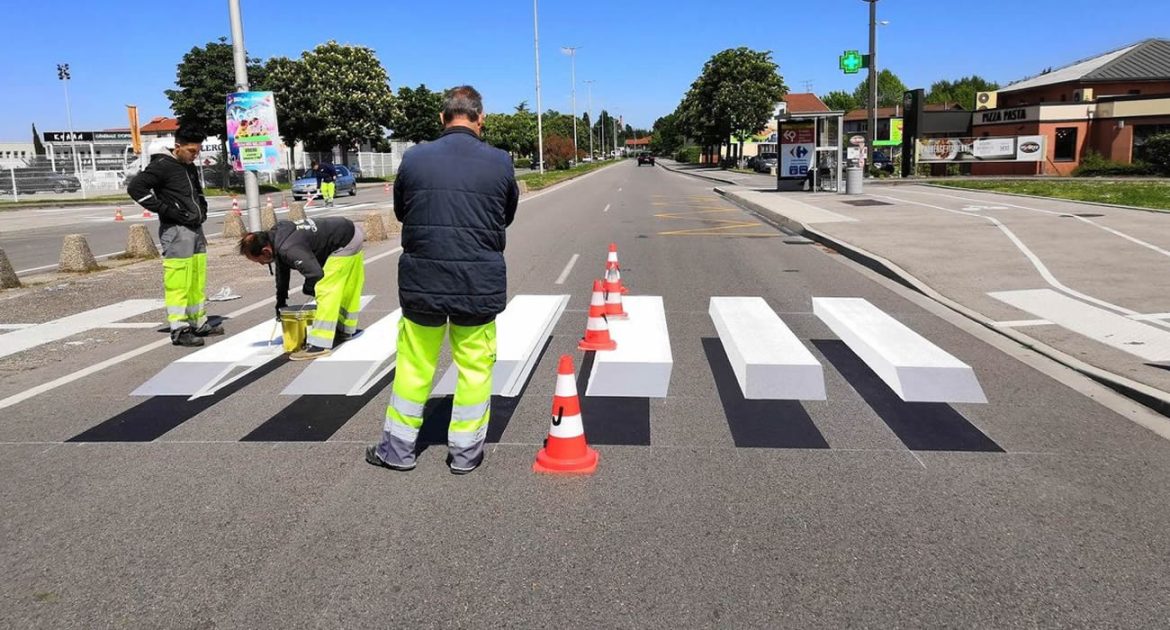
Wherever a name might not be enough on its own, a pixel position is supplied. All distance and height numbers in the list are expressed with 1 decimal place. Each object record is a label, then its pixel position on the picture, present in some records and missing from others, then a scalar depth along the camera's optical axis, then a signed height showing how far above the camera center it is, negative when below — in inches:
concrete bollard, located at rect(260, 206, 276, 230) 697.0 -30.0
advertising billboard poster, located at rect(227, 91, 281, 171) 494.3 +31.0
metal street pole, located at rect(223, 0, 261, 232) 503.5 +65.1
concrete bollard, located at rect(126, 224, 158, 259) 573.9 -37.9
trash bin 1119.6 -20.8
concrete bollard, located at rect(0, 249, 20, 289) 438.3 -44.2
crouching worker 261.1 -24.6
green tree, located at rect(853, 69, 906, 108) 5236.2 +492.5
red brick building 1625.2 +89.9
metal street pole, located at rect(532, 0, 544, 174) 2025.1 +322.9
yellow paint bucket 268.5 -45.4
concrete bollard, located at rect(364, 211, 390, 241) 669.9 -38.7
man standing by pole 293.6 -13.4
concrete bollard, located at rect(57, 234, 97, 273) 501.0 -39.5
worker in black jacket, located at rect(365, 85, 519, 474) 163.0 -18.3
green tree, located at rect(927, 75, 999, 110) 4847.4 +441.9
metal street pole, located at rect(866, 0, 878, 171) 1429.6 +175.9
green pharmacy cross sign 1448.1 +176.3
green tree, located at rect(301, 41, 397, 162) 2140.7 +220.1
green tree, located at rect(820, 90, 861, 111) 5866.1 +451.0
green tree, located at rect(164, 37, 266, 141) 1798.7 +214.6
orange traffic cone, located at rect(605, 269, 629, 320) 330.3 -50.7
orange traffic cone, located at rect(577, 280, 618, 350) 278.8 -51.9
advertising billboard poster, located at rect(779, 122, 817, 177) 1262.3 +30.1
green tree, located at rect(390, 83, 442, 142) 3420.3 +258.2
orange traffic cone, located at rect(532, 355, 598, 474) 170.6 -53.0
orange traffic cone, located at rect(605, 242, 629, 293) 345.1 -37.9
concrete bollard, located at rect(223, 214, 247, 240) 728.5 -37.1
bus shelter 1254.3 +20.2
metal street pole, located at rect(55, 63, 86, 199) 2642.7 +364.8
